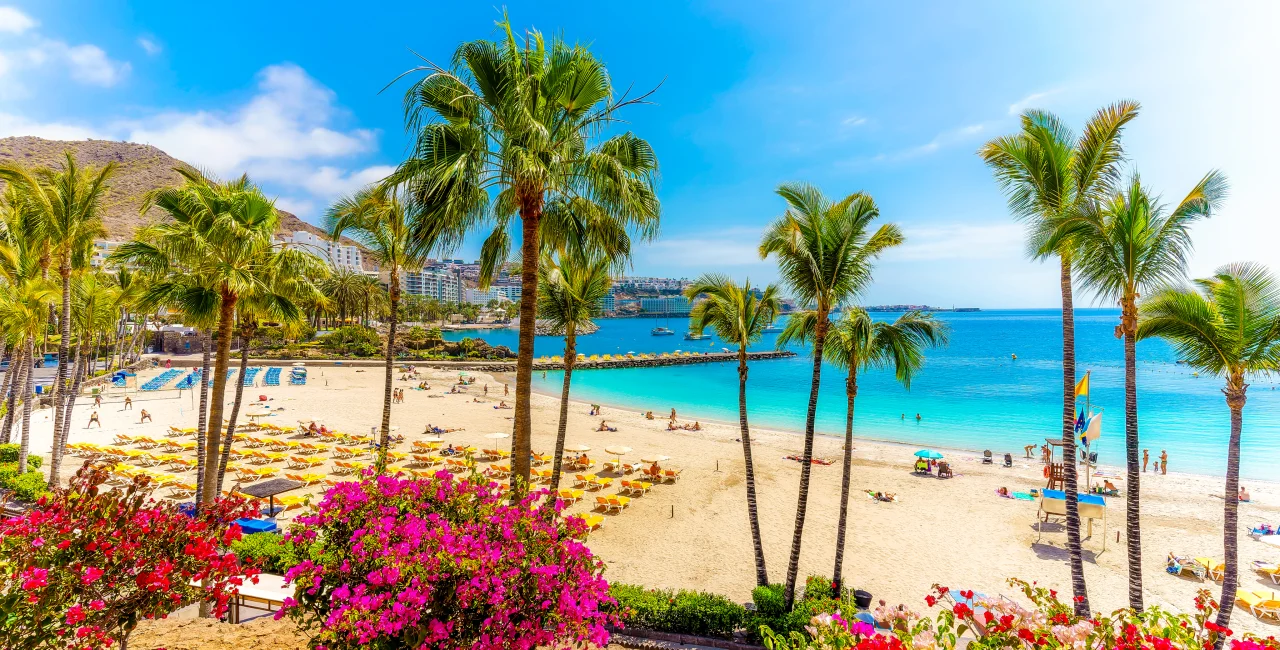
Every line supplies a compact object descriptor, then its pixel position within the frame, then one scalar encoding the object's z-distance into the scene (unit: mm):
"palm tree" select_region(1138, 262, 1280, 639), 6848
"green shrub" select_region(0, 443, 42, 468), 13818
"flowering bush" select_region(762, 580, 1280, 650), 3350
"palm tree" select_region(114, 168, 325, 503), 8727
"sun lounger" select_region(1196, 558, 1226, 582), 12000
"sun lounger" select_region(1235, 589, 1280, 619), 10344
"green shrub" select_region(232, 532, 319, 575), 8906
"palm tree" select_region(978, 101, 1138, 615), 7512
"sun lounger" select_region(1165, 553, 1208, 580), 12422
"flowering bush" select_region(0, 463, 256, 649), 3689
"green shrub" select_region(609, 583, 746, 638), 8078
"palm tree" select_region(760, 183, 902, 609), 8445
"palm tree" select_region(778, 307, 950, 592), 9539
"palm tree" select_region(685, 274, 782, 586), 9805
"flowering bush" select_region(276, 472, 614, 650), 3799
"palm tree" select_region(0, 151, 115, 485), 10703
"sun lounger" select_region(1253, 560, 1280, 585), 12203
